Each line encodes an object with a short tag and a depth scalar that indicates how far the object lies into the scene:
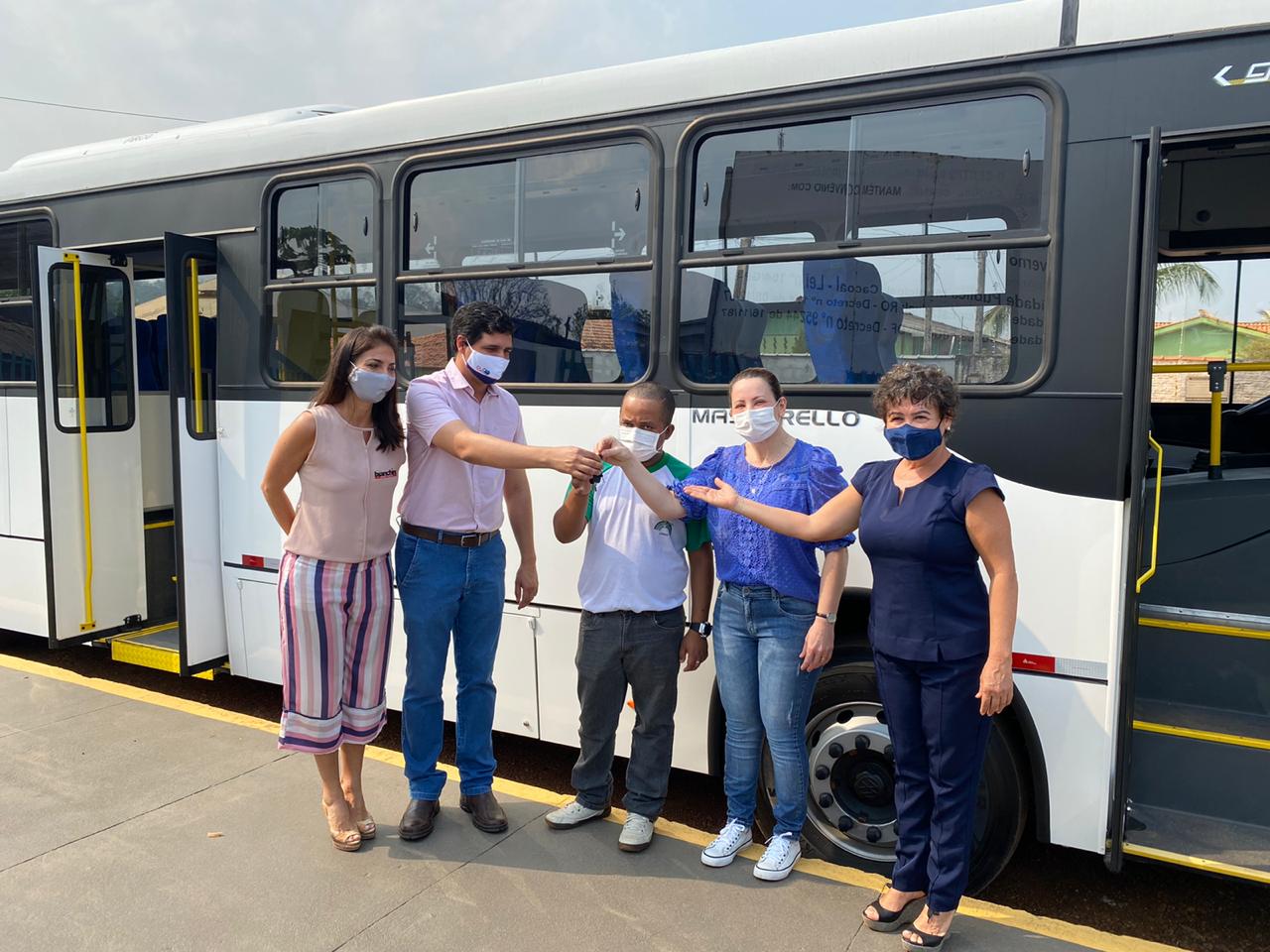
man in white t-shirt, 3.23
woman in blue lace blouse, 3.00
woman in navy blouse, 2.55
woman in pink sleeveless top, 3.15
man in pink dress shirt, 3.19
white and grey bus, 3.00
